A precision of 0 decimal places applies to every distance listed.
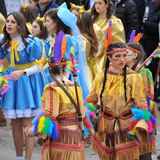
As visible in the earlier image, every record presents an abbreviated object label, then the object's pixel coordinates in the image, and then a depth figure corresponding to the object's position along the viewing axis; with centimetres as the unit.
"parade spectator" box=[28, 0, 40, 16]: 1495
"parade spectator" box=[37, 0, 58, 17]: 1453
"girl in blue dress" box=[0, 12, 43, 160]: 930
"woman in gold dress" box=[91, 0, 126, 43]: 1309
